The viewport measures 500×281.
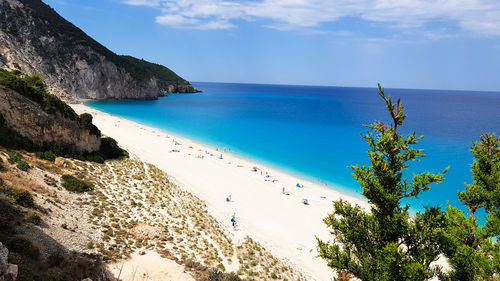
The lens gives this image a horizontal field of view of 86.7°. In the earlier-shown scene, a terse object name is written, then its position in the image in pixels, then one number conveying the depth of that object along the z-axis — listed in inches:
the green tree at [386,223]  386.6
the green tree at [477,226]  410.9
